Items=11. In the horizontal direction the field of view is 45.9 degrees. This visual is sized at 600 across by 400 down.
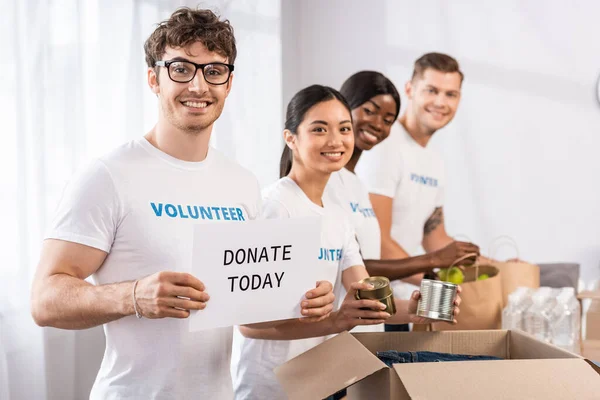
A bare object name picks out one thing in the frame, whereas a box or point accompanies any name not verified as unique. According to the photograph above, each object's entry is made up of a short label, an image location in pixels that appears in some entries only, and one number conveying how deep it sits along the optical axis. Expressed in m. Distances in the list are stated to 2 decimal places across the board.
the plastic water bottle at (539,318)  2.70
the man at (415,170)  3.29
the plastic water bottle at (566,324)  2.64
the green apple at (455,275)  2.69
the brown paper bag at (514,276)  3.05
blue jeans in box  1.41
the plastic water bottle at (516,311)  2.69
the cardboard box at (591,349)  2.54
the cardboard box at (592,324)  2.75
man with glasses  1.31
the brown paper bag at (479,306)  2.63
